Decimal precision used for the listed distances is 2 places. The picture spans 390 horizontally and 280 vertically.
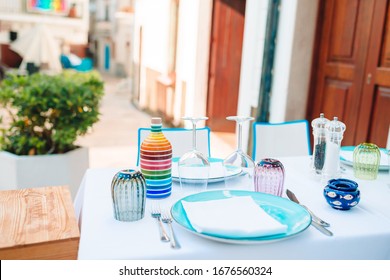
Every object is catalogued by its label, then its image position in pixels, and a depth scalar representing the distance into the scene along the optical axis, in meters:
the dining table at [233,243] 0.97
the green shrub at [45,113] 2.68
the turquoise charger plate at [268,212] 0.98
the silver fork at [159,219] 1.01
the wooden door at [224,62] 5.50
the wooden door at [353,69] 2.92
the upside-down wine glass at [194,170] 1.36
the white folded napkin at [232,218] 1.00
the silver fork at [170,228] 0.98
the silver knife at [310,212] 1.13
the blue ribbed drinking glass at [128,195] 1.10
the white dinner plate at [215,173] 1.42
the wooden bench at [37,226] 0.94
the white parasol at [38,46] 9.36
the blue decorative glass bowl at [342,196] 1.23
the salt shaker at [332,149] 1.47
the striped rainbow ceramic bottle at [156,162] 1.26
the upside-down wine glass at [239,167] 1.41
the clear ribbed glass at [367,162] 1.58
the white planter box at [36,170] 2.64
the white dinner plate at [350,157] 1.68
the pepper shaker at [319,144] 1.56
